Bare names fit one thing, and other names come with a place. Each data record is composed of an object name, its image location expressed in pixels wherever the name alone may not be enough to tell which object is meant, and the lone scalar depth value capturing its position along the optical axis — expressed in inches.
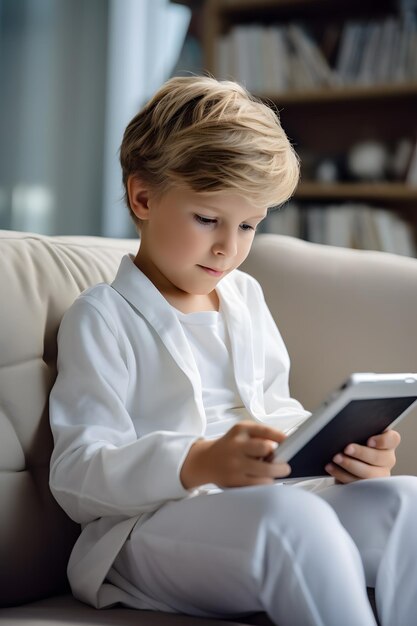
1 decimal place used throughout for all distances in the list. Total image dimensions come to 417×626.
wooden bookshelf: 108.9
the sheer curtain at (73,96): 104.7
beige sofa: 40.6
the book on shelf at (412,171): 105.2
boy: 33.9
